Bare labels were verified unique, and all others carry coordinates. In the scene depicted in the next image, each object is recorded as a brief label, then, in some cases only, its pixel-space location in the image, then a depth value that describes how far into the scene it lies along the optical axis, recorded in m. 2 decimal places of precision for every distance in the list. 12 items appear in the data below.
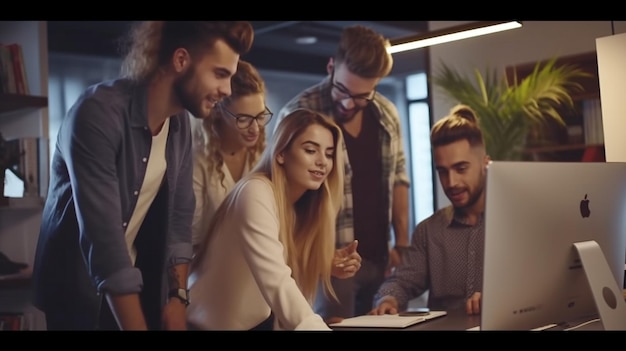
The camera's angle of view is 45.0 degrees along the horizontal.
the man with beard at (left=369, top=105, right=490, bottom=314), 4.31
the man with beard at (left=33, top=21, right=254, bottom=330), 3.49
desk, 2.58
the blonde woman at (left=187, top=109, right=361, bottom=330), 3.73
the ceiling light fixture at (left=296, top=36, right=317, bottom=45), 4.11
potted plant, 4.41
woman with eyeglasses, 3.70
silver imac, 2.07
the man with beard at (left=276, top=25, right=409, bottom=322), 4.14
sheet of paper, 2.62
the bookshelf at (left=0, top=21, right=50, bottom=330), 3.51
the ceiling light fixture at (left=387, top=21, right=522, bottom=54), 3.55
